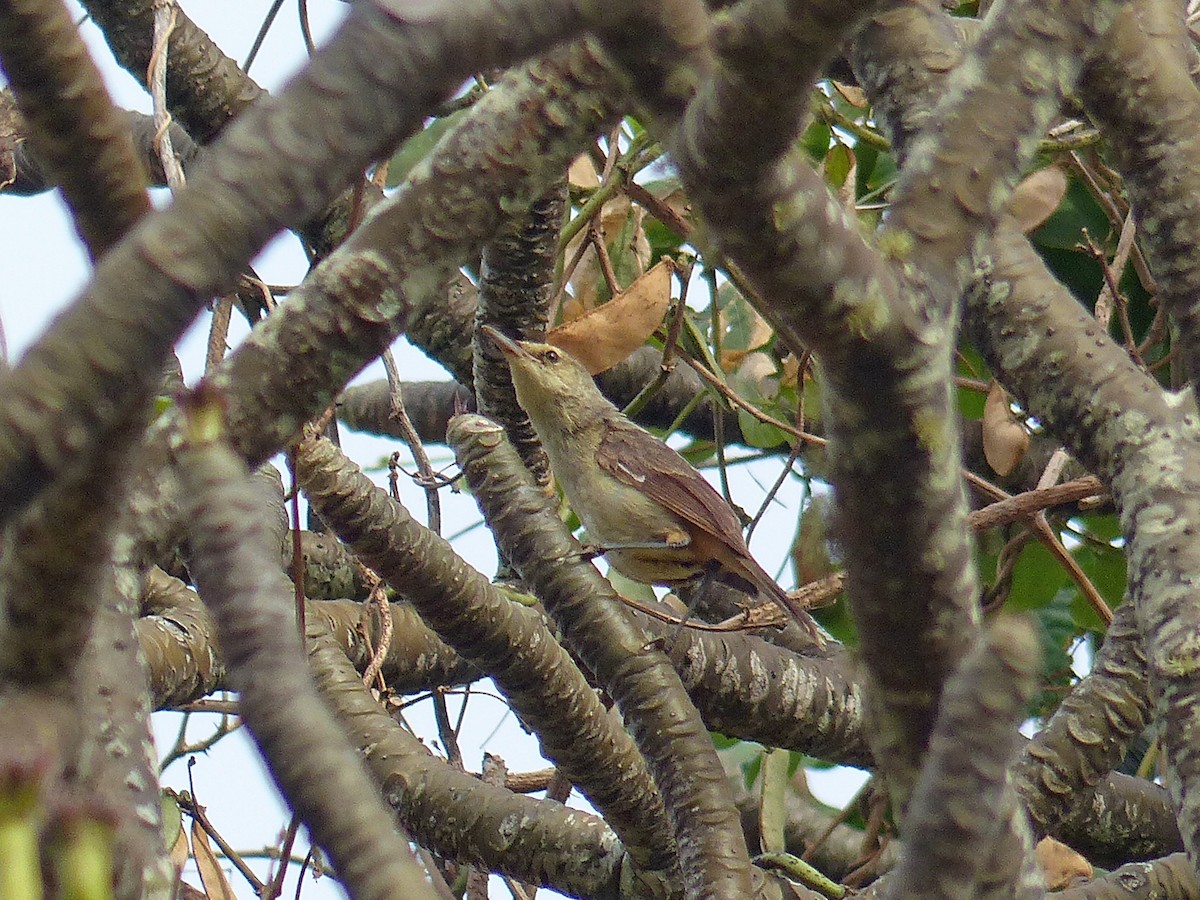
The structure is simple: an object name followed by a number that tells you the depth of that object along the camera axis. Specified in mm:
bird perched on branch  9711
